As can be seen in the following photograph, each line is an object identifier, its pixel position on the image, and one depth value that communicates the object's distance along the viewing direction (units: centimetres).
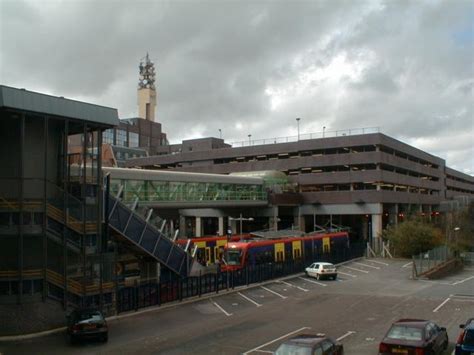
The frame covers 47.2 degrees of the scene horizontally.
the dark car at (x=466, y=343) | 1617
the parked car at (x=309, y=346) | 1516
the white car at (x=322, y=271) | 4253
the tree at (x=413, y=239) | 5978
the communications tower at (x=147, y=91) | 16688
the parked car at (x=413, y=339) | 1666
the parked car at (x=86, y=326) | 2175
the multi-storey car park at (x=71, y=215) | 2398
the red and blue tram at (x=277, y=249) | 4234
